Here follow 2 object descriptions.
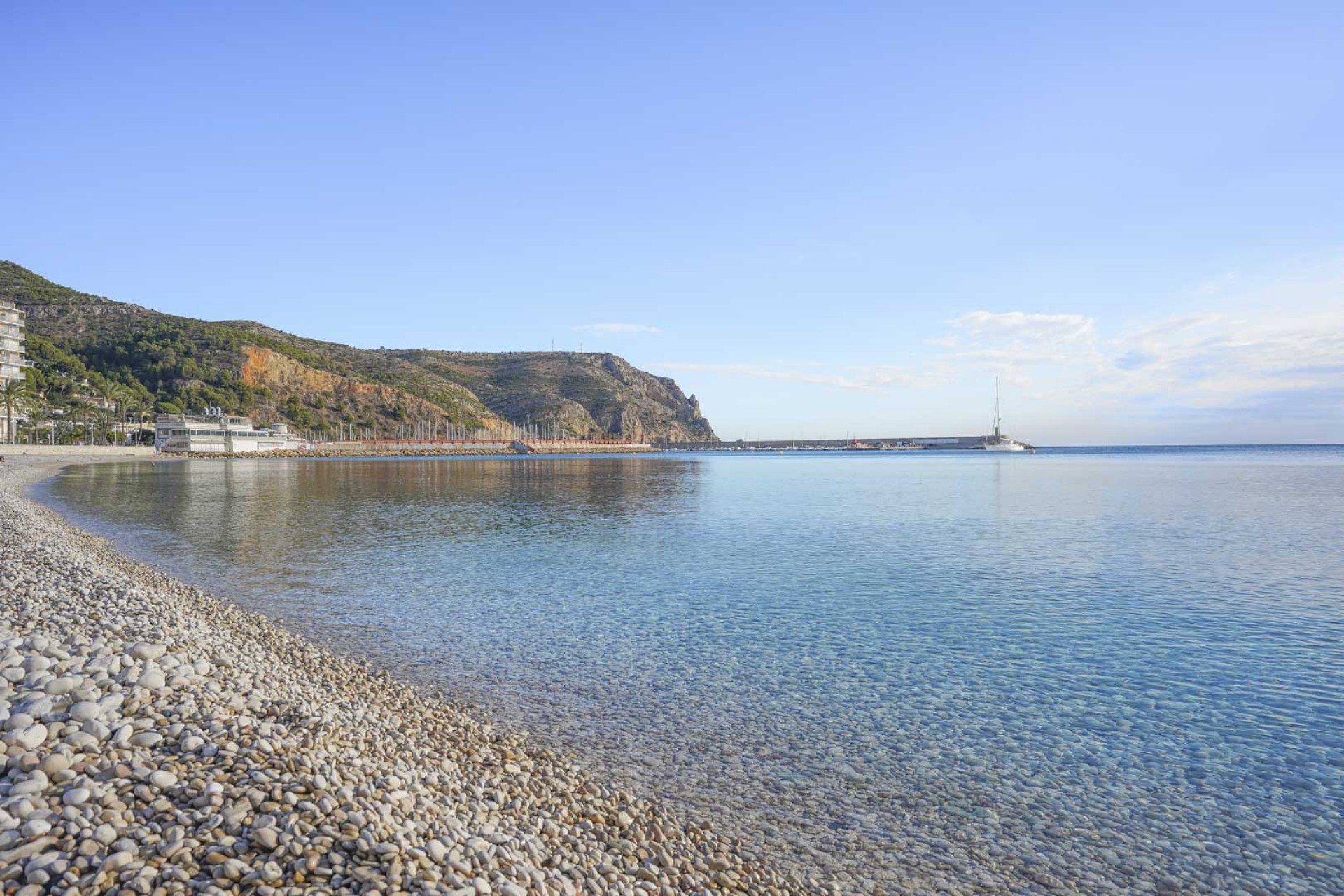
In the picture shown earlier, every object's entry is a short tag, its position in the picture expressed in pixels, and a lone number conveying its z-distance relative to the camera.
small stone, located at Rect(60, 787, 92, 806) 5.18
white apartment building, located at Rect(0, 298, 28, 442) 109.00
